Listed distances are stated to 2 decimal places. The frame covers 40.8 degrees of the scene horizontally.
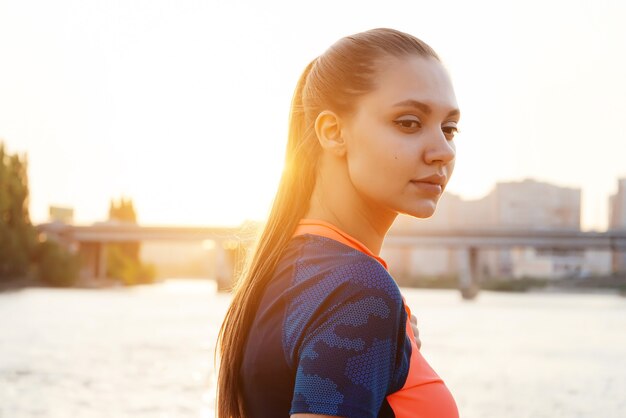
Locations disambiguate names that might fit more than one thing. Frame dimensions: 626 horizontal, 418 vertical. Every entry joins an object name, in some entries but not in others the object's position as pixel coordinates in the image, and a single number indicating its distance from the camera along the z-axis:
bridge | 61.78
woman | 1.31
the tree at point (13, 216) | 50.81
